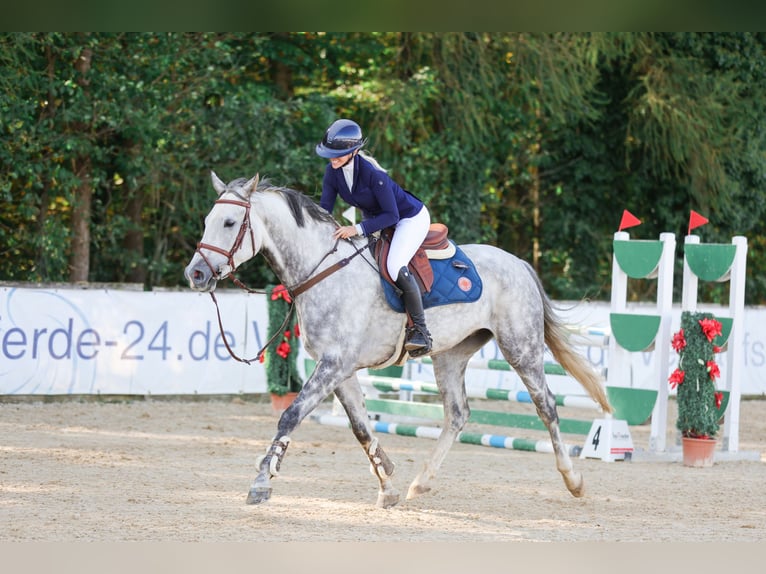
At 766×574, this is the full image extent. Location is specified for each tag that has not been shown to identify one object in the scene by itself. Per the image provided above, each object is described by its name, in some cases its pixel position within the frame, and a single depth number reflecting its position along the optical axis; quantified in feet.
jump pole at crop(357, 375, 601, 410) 61.00
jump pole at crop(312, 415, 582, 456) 60.18
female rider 40.63
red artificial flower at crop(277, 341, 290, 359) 77.97
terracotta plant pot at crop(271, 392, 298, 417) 79.41
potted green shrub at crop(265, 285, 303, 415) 78.12
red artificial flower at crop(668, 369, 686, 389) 61.05
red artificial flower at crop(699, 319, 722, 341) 60.49
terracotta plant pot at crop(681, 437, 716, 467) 60.75
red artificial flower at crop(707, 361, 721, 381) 60.39
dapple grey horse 39.45
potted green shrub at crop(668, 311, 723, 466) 60.59
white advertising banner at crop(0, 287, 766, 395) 79.97
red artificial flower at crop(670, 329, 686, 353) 61.26
